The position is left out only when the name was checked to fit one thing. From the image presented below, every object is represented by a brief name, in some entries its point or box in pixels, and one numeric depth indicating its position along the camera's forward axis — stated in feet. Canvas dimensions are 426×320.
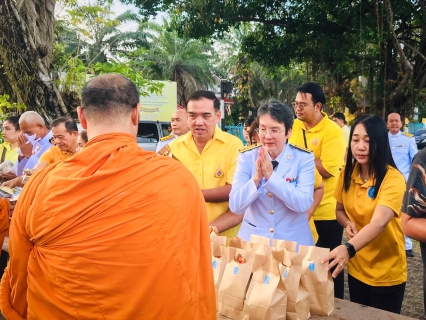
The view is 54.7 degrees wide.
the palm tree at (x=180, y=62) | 85.76
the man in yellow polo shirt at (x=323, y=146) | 11.31
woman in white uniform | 7.93
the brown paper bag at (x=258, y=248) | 6.58
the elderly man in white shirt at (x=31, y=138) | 16.29
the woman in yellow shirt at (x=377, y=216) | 7.65
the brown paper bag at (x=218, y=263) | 6.51
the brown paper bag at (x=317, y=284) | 6.23
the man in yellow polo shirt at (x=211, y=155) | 9.44
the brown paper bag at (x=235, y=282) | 6.15
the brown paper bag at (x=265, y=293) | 5.82
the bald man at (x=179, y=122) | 16.47
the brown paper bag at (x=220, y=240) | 7.09
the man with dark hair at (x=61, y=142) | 13.65
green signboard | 46.14
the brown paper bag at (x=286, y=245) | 6.82
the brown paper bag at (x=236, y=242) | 7.09
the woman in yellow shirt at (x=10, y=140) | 17.98
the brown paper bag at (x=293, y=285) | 6.02
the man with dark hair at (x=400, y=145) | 20.17
